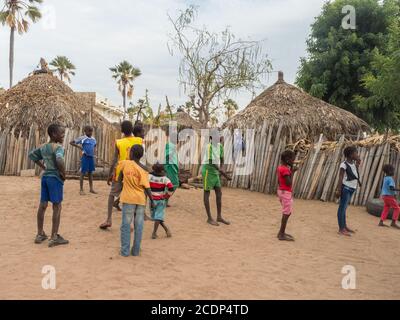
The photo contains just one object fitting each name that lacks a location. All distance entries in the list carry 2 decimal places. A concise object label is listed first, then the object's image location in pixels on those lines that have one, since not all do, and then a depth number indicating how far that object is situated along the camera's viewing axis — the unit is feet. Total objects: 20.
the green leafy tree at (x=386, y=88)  41.73
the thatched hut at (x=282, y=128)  32.12
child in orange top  14.92
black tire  25.52
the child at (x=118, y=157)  18.13
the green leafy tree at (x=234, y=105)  111.10
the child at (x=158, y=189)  17.33
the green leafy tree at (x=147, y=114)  48.81
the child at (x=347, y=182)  19.99
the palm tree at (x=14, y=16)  73.87
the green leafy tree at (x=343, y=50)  59.21
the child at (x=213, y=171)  20.77
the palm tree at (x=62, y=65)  111.29
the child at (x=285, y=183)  18.19
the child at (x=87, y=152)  25.77
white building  101.14
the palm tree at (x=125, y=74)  119.34
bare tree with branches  53.06
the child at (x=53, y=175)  15.72
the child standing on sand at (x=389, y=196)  22.53
